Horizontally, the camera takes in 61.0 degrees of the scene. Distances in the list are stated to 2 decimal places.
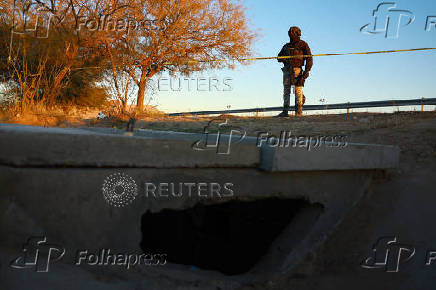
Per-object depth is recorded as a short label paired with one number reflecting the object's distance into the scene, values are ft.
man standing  31.04
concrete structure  7.91
